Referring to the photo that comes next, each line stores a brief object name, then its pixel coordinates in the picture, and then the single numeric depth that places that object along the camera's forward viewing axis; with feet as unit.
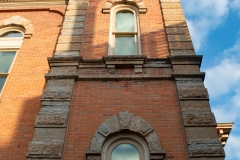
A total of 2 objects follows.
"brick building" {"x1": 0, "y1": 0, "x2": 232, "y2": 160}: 17.54
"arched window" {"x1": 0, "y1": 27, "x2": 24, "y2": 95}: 25.69
